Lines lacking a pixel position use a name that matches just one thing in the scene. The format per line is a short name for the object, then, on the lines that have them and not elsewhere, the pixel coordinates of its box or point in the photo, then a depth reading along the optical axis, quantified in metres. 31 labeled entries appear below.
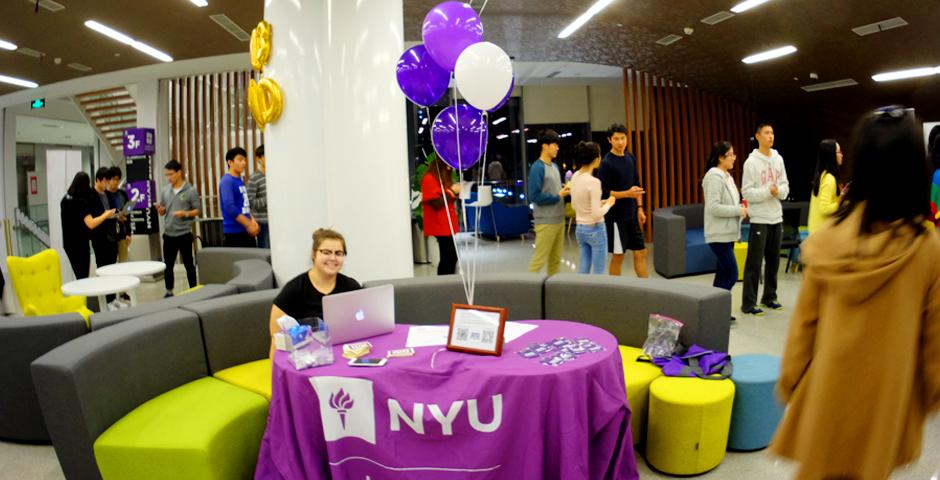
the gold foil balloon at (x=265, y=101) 4.18
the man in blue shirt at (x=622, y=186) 5.05
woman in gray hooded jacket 4.79
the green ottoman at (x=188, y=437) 2.38
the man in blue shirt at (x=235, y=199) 5.62
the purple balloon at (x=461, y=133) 3.48
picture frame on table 2.47
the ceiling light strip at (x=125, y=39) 7.84
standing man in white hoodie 4.88
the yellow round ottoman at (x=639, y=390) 2.88
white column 4.03
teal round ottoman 2.85
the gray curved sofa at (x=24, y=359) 3.10
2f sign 9.44
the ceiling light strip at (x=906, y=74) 8.32
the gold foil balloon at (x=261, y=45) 4.25
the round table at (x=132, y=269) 4.96
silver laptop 2.61
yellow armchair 4.25
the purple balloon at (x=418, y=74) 3.50
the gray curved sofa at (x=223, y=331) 2.42
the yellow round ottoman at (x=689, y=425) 2.69
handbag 2.91
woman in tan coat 1.45
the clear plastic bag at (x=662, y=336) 3.12
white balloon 2.95
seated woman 2.93
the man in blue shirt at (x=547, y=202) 4.80
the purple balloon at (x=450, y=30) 3.18
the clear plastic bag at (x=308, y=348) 2.43
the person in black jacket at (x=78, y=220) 5.87
